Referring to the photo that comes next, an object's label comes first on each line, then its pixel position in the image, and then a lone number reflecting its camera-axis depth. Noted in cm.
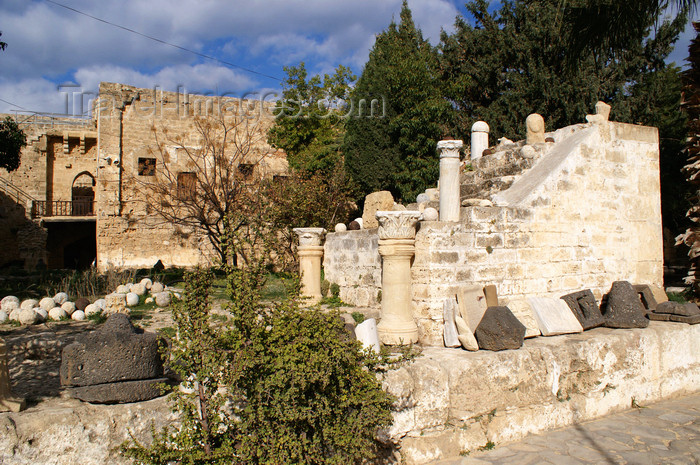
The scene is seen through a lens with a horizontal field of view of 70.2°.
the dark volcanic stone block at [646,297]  728
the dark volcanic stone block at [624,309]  648
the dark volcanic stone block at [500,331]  527
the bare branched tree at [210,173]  1418
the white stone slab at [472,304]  575
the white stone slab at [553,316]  613
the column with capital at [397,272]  561
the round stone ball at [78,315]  755
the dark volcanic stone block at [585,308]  648
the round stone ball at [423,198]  860
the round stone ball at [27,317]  716
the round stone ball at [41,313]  731
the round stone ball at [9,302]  773
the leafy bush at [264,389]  326
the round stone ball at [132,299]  864
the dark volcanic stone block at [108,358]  354
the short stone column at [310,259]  853
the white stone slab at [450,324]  563
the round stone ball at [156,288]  953
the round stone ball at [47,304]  774
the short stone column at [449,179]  620
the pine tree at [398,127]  1427
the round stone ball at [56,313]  754
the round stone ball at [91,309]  777
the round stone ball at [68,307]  774
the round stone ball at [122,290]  938
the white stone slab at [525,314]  601
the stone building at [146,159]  1748
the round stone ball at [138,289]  929
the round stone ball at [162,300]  867
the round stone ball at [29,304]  777
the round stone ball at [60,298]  821
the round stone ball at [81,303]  802
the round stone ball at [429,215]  629
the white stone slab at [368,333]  509
